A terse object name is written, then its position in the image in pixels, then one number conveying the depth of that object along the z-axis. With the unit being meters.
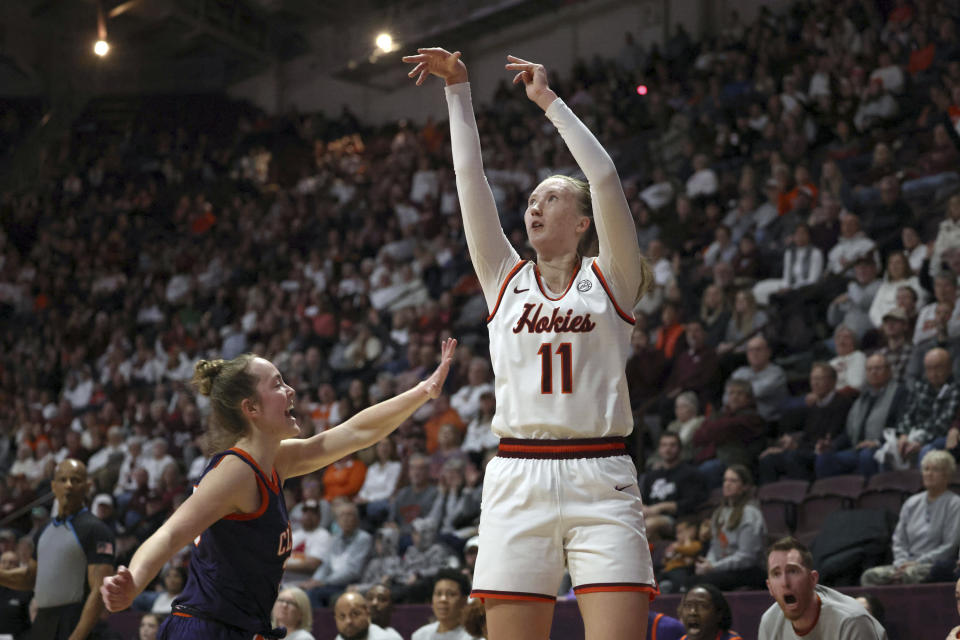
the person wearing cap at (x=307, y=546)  9.40
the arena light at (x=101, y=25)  18.38
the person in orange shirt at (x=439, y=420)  10.55
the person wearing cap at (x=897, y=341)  8.21
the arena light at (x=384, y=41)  12.80
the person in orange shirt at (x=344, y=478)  10.60
